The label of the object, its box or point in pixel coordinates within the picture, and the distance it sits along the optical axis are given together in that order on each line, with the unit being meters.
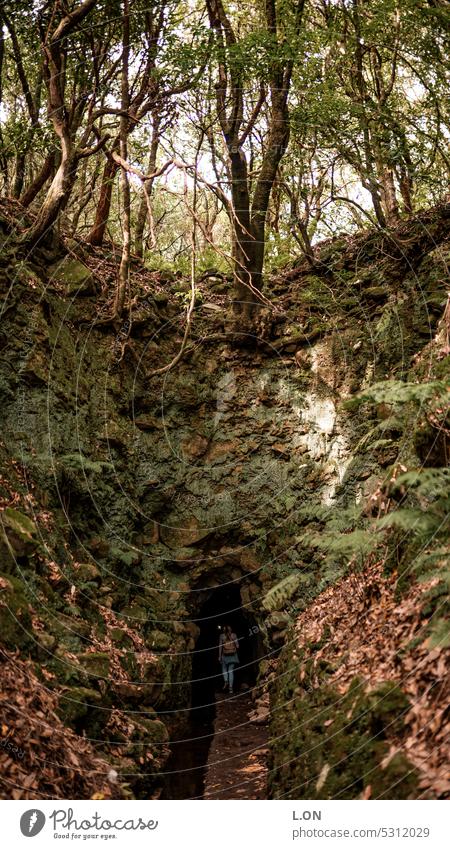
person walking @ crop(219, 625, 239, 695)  12.86
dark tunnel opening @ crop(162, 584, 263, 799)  8.08
